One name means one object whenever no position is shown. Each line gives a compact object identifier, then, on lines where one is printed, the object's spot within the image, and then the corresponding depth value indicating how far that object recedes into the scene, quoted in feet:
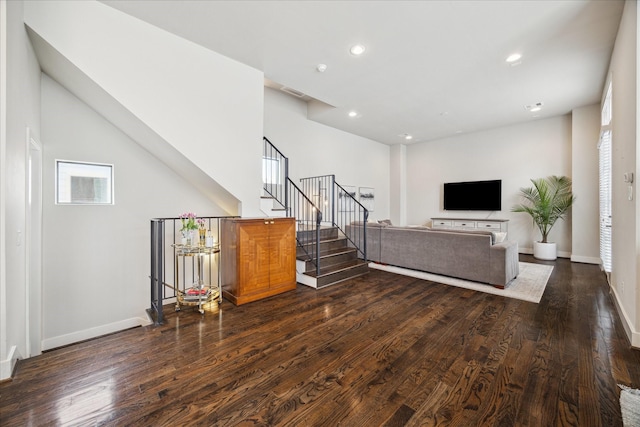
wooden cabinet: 11.34
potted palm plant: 20.31
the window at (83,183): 10.44
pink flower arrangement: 10.90
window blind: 13.98
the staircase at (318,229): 14.29
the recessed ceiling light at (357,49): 11.68
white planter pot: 20.31
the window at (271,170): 19.26
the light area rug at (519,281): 12.48
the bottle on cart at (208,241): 11.30
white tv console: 23.31
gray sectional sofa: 13.48
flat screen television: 24.45
